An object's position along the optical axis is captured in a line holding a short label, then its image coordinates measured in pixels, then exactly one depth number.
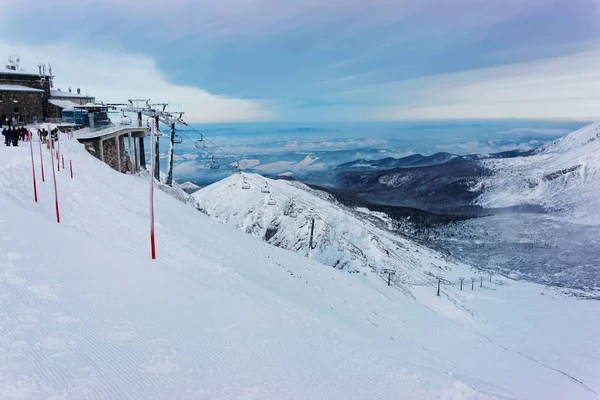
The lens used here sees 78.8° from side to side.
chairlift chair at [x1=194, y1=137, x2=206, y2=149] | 37.49
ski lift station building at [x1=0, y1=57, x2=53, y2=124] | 40.47
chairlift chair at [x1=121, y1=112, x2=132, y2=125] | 42.78
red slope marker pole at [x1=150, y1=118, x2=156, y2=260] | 11.88
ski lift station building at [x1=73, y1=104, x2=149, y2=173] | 36.72
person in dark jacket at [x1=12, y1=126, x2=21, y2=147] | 28.03
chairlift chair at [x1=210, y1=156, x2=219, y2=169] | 36.59
